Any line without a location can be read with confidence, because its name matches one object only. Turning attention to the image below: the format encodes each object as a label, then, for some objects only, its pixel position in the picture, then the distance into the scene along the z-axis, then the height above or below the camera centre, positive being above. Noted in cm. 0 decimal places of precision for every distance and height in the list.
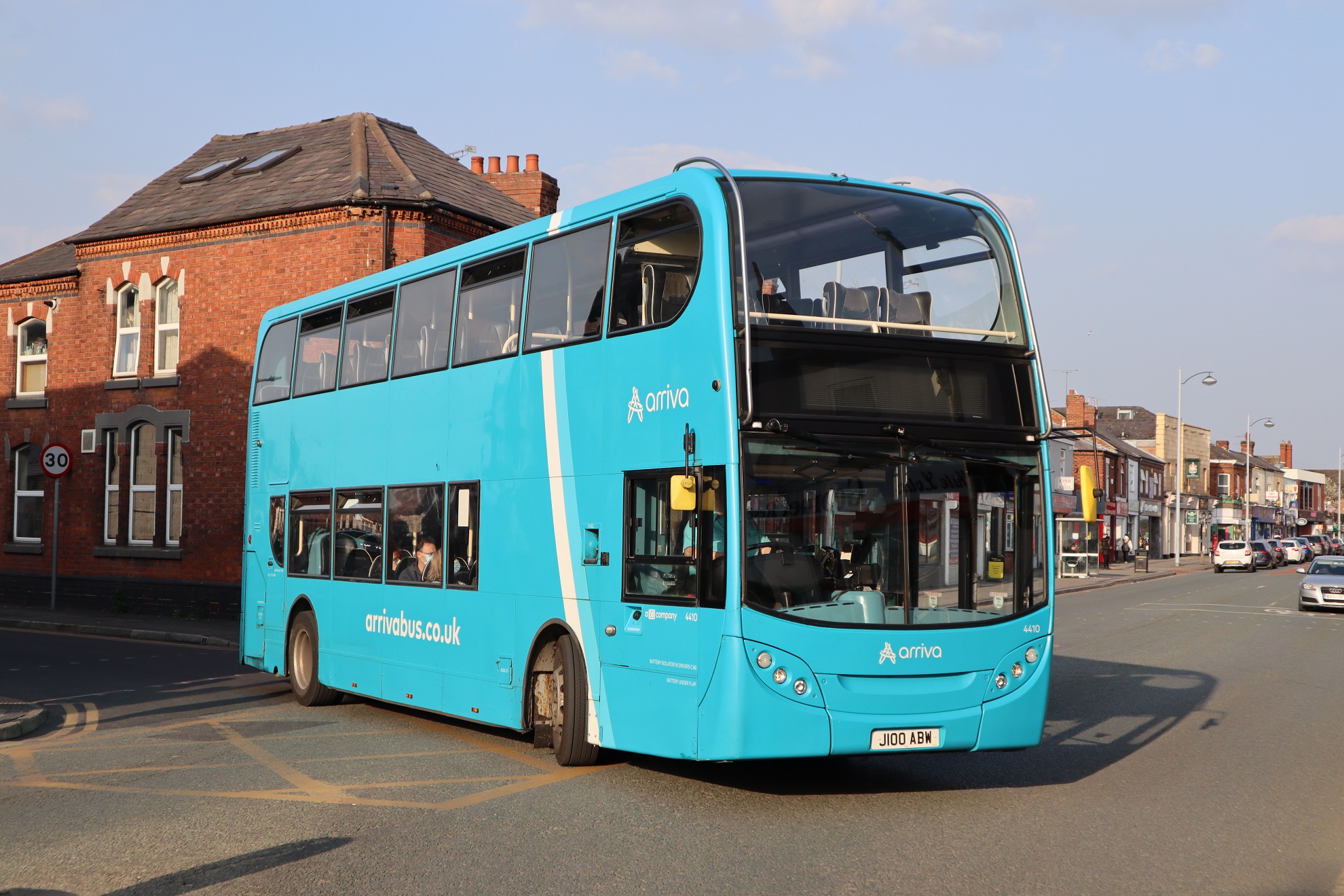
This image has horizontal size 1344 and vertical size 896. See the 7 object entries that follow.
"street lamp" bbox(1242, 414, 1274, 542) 8294 -4
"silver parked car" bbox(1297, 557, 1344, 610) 3231 -211
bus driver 759 -18
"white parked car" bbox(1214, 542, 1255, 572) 6175 -236
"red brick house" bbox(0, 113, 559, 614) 2334 +371
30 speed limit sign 2345 +69
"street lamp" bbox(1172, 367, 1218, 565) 6329 +274
